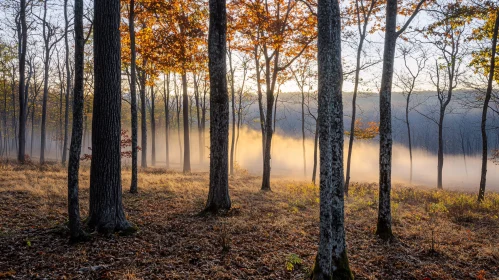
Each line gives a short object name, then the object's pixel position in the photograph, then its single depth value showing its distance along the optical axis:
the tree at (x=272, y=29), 14.06
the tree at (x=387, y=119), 7.68
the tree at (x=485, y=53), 12.78
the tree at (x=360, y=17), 14.30
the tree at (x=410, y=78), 26.08
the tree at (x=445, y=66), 9.79
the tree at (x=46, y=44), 21.83
